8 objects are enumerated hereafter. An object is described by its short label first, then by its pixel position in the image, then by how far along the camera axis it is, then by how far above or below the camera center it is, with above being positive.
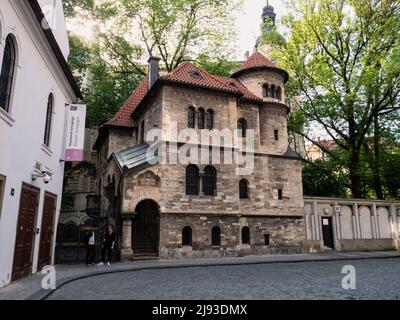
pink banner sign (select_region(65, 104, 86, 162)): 13.53 +3.95
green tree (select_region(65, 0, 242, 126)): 27.39 +16.83
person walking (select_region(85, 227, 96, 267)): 13.67 -0.81
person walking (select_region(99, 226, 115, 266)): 14.12 -0.79
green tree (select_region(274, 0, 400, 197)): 22.89 +12.47
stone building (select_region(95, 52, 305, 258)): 16.67 +2.83
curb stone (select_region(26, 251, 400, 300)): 8.00 -1.71
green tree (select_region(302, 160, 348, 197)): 28.58 +4.08
